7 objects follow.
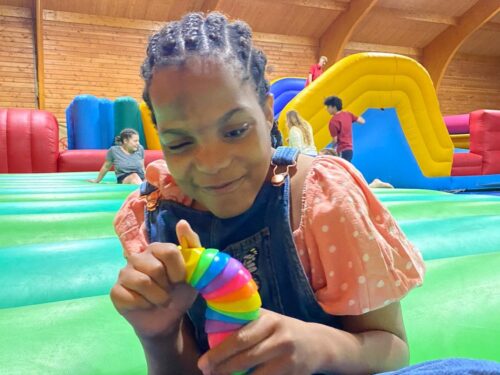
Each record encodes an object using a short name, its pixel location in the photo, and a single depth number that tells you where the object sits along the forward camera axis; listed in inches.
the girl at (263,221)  20.8
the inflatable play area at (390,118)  149.5
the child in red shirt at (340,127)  143.3
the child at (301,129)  135.9
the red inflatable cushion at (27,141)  179.2
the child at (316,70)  239.7
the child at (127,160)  132.2
